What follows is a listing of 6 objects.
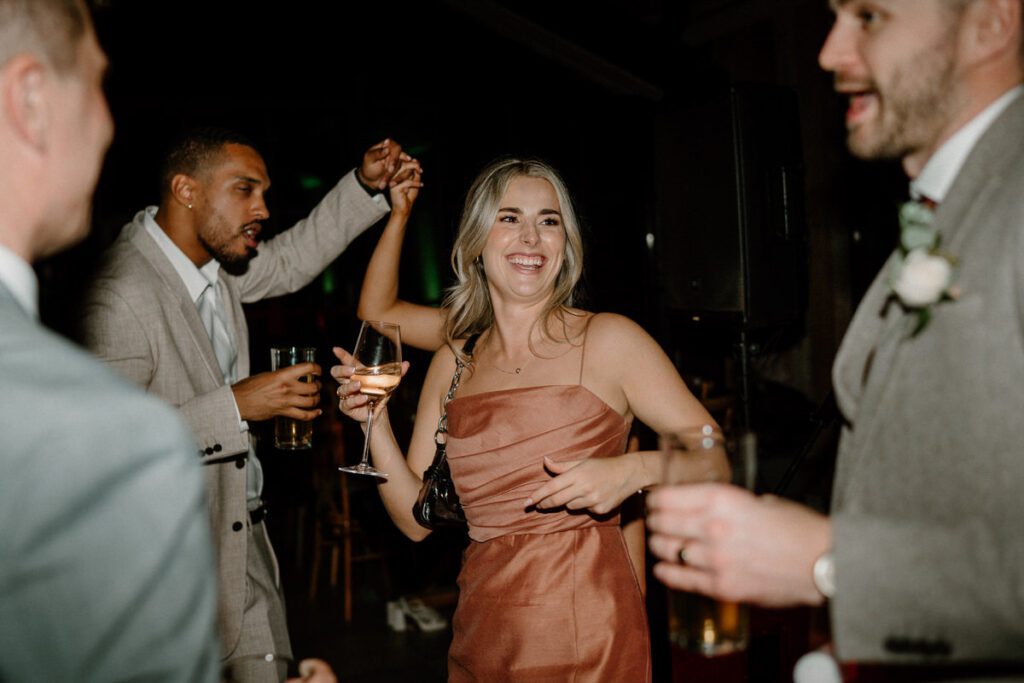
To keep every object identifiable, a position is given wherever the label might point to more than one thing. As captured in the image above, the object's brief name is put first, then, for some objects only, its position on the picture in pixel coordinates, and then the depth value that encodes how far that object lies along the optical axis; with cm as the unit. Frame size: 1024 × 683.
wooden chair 504
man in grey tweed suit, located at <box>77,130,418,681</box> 233
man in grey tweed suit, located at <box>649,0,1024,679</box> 92
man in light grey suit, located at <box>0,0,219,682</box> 76
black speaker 418
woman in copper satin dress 194
